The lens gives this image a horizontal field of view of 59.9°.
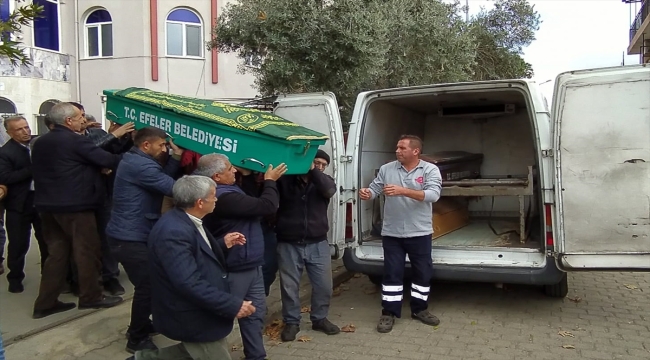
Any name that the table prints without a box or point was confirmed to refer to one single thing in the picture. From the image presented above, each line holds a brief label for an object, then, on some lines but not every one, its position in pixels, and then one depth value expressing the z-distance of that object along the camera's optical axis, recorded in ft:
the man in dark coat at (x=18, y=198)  16.75
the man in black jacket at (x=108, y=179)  14.71
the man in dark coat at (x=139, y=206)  12.32
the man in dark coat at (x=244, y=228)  11.37
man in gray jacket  15.43
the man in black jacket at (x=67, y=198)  14.11
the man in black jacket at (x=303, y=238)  14.49
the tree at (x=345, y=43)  23.07
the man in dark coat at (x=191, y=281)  9.08
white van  13.78
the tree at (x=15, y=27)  7.86
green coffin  12.78
